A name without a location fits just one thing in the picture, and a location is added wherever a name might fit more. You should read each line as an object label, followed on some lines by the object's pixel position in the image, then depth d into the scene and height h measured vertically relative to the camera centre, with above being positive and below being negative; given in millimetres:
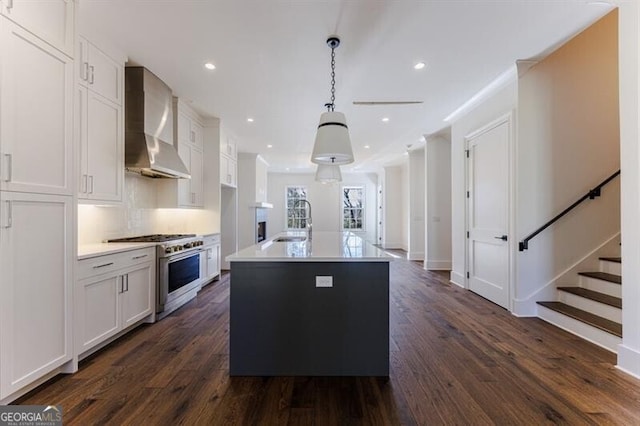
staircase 2703 -962
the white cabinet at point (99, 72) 2627 +1373
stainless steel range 3408 -666
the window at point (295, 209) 10952 +256
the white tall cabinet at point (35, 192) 1812 +159
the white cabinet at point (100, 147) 2652 +663
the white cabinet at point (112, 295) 2402 -728
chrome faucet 3752 -167
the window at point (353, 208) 11172 +295
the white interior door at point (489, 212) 3758 +54
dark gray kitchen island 2232 -768
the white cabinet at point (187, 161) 4340 +890
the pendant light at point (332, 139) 2381 +624
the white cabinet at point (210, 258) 4695 -703
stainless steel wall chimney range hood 3318 +1088
